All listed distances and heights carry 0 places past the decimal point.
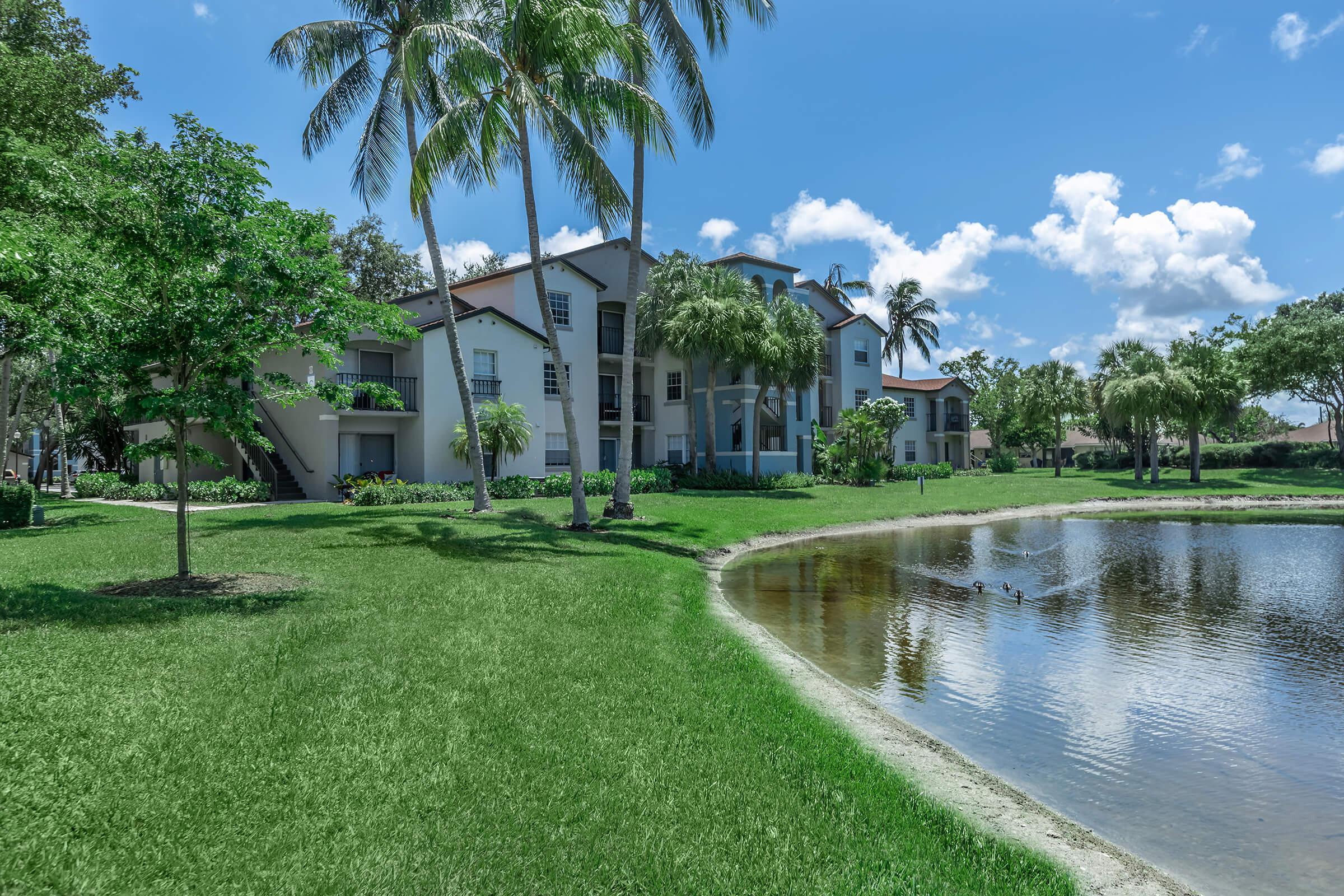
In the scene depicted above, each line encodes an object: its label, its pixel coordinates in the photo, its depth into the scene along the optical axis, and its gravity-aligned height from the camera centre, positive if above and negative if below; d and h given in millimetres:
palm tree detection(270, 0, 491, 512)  20812 +10426
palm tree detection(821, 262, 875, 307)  60469 +13375
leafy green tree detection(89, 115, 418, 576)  9617 +2353
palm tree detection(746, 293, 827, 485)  35094 +5127
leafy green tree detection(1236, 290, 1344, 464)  46594 +5886
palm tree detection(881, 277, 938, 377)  62531 +11169
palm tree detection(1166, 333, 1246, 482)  46719 +3946
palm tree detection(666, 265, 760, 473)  33844 +5939
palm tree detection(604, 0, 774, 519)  20703 +10570
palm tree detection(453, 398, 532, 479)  28703 +1103
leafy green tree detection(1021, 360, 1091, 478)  52156 +4006
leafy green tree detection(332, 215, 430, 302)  45344 +11883
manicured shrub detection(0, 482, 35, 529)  20297 -1026
